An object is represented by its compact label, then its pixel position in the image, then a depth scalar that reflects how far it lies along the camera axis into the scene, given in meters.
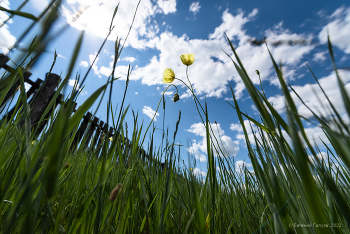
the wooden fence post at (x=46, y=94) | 2.58
